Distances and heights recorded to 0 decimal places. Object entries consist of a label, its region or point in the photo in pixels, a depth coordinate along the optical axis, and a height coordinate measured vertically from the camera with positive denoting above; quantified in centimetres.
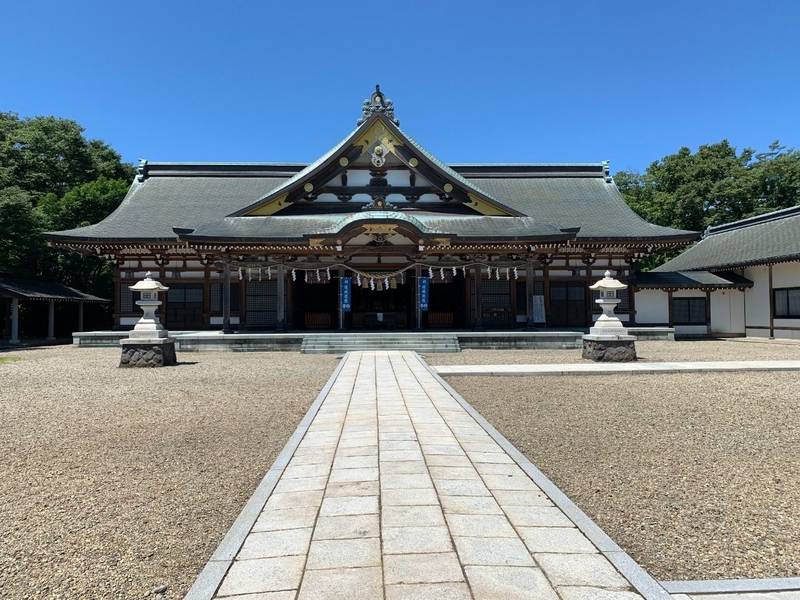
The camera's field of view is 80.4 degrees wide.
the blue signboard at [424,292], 1780 +82
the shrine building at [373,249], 1761 +251
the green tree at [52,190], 2158 +690
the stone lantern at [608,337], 1239 -64
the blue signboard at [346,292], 1764 +82
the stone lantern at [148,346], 1191 -78
